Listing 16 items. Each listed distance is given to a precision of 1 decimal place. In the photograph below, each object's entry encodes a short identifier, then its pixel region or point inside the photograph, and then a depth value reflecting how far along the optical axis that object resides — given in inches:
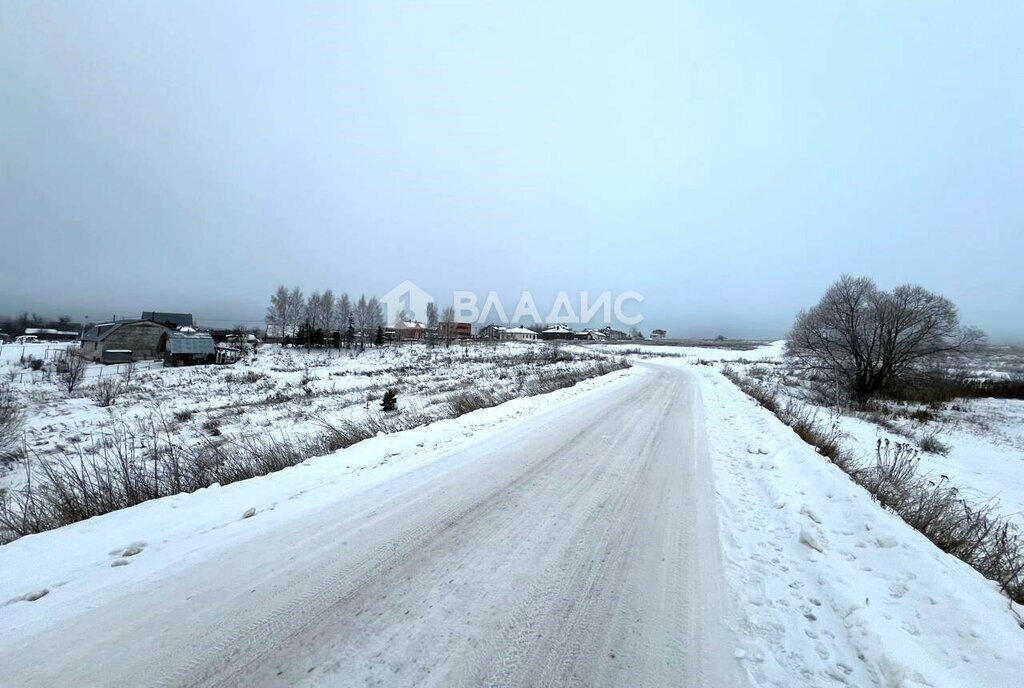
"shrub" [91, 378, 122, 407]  682.2
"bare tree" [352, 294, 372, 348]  2840.3
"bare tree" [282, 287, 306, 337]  2704.2
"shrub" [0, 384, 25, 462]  391.5
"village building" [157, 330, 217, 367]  1477.6
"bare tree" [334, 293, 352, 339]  2728.8
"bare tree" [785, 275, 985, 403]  951.0
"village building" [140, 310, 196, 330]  2625.5
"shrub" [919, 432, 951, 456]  499.8
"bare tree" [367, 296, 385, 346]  2947.8
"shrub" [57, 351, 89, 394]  784.9
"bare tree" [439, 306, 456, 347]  3000.5
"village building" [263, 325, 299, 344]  2620.3
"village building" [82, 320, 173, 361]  1605.6
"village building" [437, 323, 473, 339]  3046.3
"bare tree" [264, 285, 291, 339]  2674.7
